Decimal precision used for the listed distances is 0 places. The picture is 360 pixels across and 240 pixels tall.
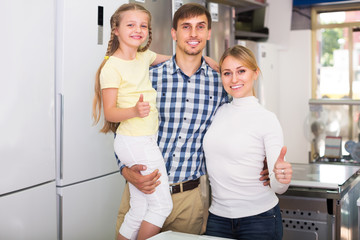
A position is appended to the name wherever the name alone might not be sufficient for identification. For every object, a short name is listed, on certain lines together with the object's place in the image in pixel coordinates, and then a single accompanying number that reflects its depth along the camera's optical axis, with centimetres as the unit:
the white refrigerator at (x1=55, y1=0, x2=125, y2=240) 243
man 193
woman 189
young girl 182
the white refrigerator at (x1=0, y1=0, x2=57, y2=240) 207
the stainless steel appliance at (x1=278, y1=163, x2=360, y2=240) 238
